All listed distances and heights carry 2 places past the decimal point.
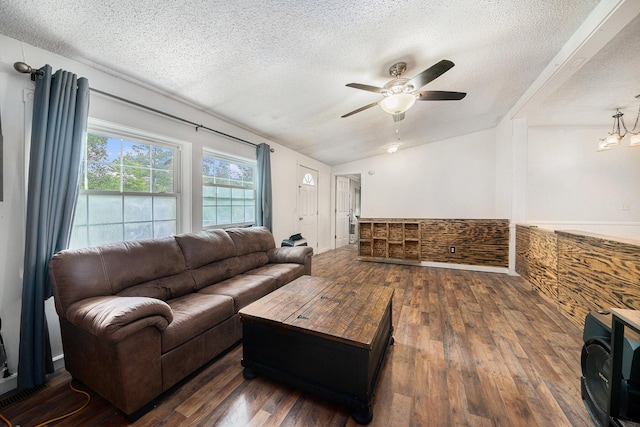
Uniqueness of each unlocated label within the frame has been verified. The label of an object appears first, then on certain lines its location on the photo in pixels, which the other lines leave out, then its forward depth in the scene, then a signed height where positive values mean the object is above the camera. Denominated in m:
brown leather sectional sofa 1.27 -0.75
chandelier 3.46 +1.45
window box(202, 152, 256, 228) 3.15 +0.27
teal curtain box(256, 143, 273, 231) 3.66 +0.36
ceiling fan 1.95 +1.10
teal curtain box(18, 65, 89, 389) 1.50 +0.03
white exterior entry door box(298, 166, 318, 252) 5.13 +0.12
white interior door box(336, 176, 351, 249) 6.68 -0.02
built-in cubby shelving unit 4.88 -0.66
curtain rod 1.51 +0.99
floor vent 1.40 -1.22
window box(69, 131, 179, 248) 2.02 +0.17
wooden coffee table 1.28 -0.84
